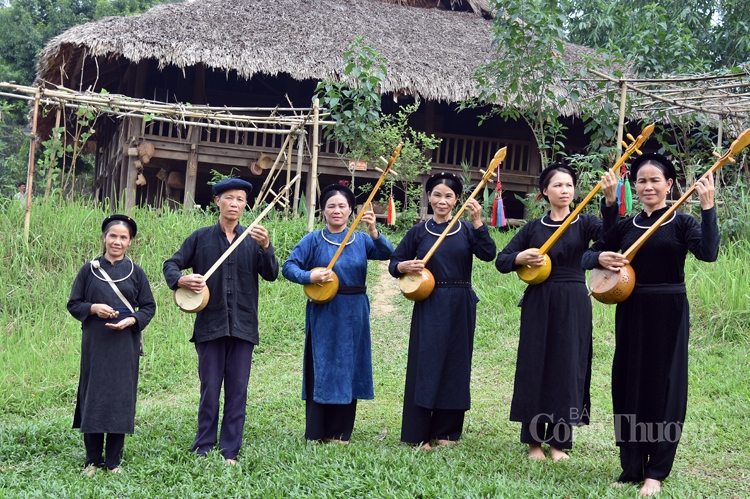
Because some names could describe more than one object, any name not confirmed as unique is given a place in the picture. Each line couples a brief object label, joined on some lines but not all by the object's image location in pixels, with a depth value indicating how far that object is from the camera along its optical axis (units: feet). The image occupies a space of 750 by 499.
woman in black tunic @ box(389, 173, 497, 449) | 16.35
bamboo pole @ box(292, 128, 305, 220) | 35.55
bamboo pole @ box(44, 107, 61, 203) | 33.23
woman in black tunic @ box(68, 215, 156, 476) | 15.26
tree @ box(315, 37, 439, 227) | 37.83
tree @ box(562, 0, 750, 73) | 55.06
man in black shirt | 15.94
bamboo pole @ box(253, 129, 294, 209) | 33.01
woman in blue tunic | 16.60
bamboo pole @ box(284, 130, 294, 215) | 35.53
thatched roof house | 41.37
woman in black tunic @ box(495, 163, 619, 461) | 15.40
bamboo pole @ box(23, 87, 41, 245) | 30.17
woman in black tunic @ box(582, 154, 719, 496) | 13.53
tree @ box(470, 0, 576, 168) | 33.42
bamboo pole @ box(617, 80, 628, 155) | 28.25
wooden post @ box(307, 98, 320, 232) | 33.42
